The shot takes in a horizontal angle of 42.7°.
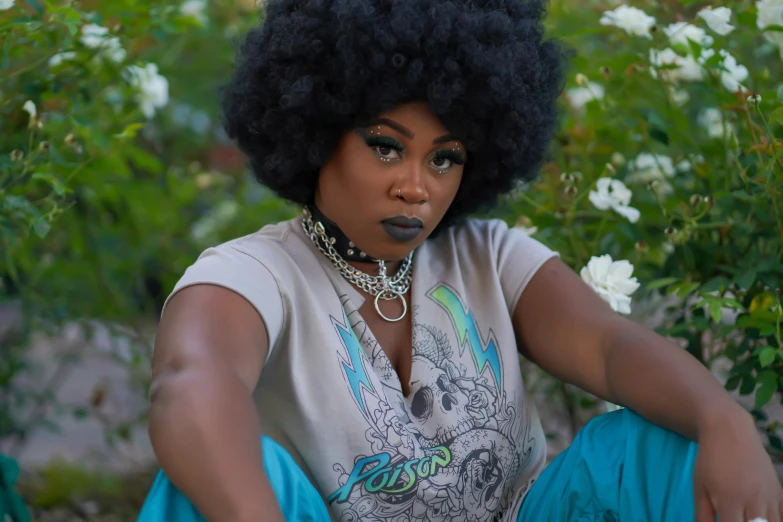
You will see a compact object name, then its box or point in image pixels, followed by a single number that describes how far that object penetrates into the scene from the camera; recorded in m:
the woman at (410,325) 1.67
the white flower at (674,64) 2.42
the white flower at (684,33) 2.36
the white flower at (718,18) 2.17
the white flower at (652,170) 2.65
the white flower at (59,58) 2.48
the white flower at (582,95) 2.90
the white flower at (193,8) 2.94
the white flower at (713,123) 2.61
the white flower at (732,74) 2.27
